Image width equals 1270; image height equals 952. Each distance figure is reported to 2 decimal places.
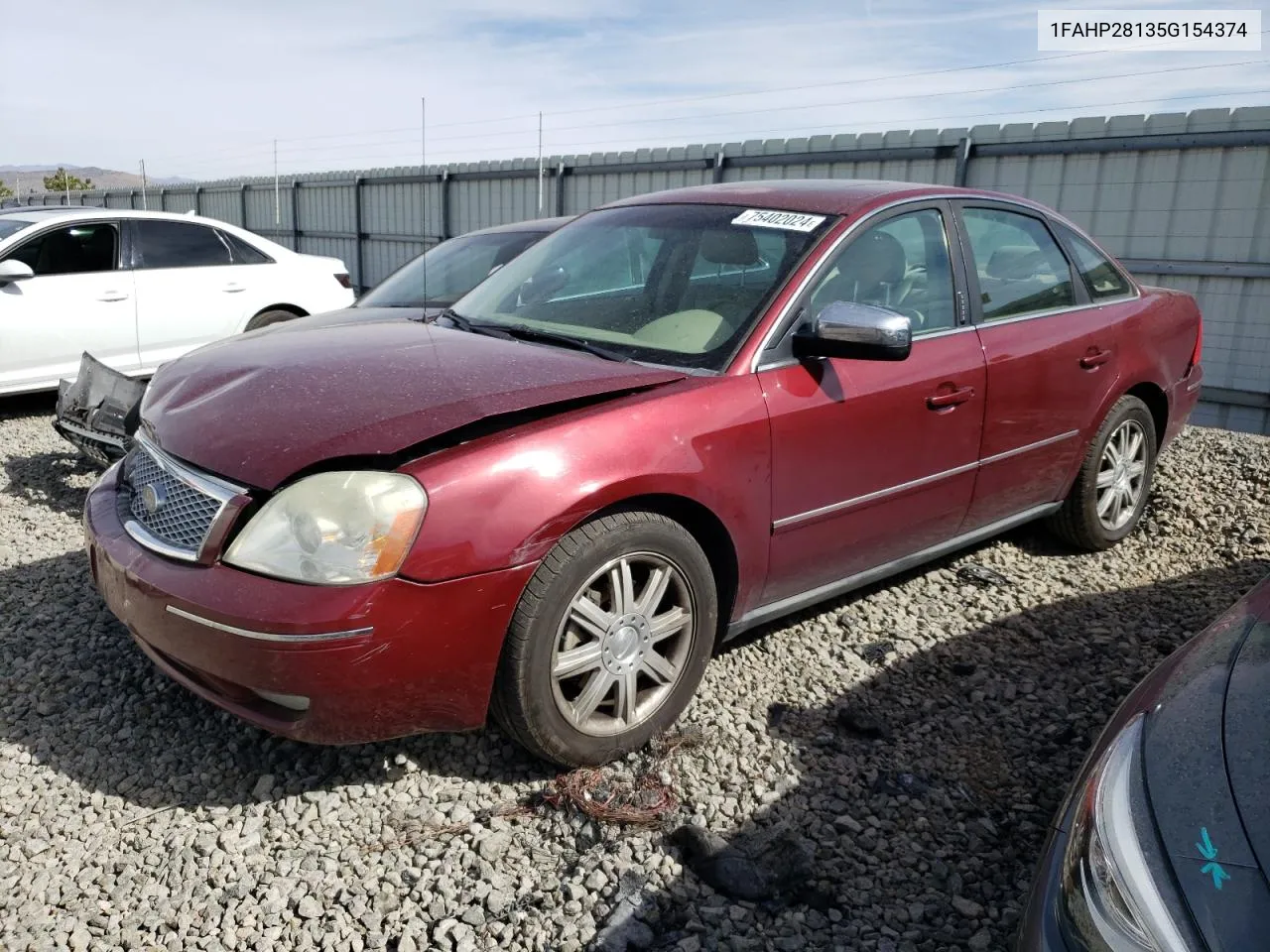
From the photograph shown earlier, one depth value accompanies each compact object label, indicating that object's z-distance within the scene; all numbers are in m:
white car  6.93
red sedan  2.46
